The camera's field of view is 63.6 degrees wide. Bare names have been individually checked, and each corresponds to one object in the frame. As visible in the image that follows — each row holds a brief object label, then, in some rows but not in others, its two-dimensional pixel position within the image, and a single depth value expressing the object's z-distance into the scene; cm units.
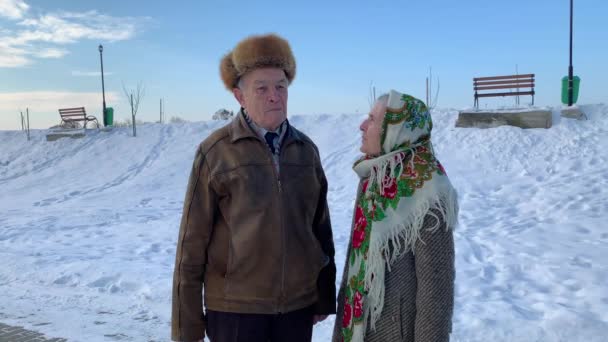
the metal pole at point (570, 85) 1235
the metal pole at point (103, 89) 2120
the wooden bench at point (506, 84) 1445
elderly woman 186
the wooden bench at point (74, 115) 2080
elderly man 206
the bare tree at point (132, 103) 2095
